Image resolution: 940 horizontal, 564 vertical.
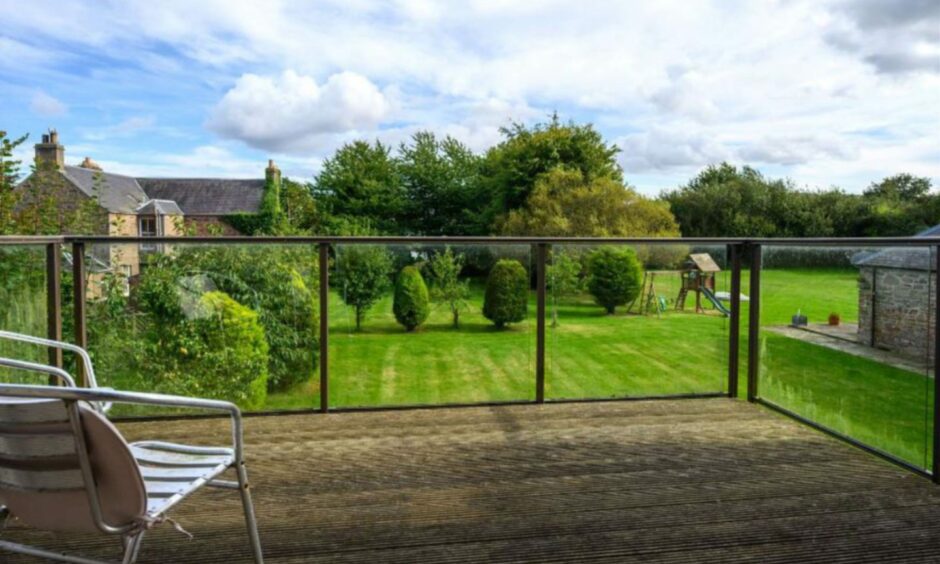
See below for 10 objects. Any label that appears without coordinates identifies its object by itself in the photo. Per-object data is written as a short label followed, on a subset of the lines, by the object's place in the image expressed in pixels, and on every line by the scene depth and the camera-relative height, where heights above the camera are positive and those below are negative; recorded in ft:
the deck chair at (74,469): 4.62 -1.48
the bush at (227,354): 12.28 -1.61
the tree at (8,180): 20.01 +2.79
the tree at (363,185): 89.10 +11.18
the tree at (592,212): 65.21 +5.56
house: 86.33 +10.30
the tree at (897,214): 68.28 +5.59
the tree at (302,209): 84.28 +7.67
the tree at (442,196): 88.38 +9.60
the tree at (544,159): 79.05 +13.13
